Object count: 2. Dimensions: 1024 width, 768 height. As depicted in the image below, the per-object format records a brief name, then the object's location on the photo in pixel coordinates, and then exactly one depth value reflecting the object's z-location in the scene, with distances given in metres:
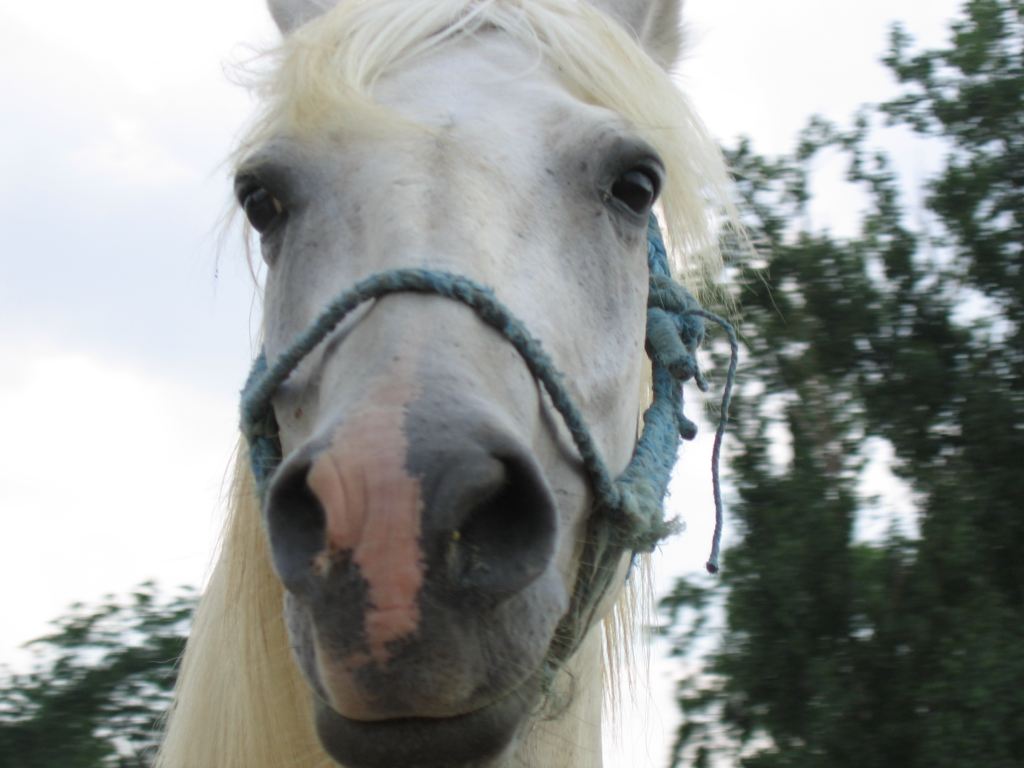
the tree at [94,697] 3.85
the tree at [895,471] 4.23
